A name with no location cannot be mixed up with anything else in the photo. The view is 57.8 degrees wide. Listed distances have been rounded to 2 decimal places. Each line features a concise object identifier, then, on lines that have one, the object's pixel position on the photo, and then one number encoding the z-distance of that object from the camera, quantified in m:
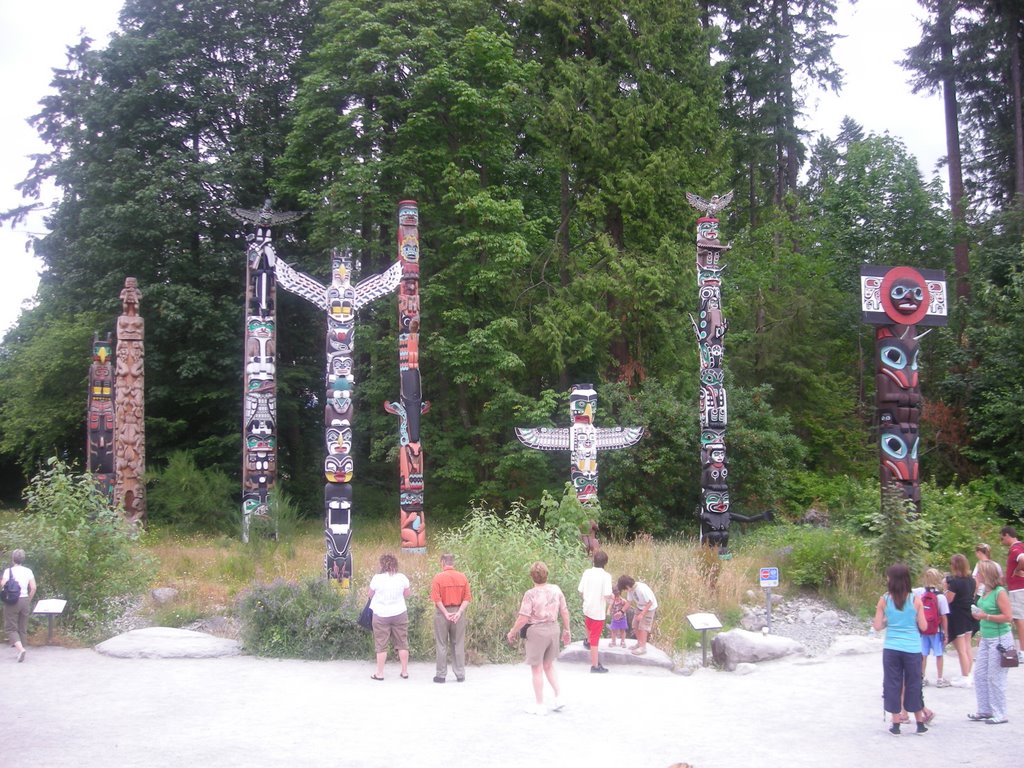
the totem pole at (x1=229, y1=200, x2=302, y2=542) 16.06
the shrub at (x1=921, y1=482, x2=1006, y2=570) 13.47
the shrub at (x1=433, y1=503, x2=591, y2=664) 9.57
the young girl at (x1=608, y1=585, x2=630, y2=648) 9.50
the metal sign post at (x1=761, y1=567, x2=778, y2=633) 10.09
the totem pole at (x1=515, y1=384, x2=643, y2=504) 14.62
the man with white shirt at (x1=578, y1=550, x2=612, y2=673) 8.56
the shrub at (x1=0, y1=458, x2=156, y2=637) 10.80
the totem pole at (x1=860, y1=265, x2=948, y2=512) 14.44
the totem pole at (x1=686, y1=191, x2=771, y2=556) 14.82
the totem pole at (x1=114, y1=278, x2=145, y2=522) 17.55
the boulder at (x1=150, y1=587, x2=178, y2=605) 12.13
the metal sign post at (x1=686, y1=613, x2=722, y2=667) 9.20
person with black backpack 9.27
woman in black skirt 8.06
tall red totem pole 15.47
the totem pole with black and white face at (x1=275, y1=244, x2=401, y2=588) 13.08
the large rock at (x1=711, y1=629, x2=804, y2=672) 9.39
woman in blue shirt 6.55
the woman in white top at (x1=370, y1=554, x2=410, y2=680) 8.52
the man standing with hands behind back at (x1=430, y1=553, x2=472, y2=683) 8.33
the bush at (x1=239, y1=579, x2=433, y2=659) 9.48
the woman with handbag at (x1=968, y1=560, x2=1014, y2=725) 6.85
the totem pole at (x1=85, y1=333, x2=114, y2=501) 17.22
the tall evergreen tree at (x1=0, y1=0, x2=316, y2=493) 21.61
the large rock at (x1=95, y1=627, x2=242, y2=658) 9.57
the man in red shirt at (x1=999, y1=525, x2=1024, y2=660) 8.75
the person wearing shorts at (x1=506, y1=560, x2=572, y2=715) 7.15
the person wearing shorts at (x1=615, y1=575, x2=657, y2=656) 9.25
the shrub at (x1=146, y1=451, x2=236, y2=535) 18.98
